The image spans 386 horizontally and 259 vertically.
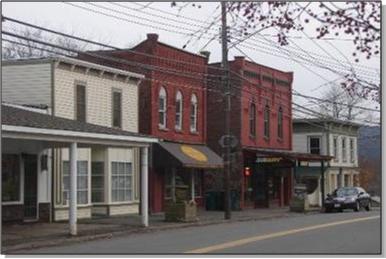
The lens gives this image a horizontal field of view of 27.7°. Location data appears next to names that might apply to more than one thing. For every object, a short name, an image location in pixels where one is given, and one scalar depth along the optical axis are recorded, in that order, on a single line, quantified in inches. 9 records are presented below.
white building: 2121.1
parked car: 1659.7
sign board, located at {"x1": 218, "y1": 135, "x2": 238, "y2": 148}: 1206.9
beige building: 1086.4
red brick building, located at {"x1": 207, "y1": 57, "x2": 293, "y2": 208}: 1648.6
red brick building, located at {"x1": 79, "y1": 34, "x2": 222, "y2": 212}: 1328.7
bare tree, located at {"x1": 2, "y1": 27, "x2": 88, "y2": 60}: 1825.8
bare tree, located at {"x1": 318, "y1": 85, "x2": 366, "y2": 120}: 1825.2
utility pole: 1208.8
